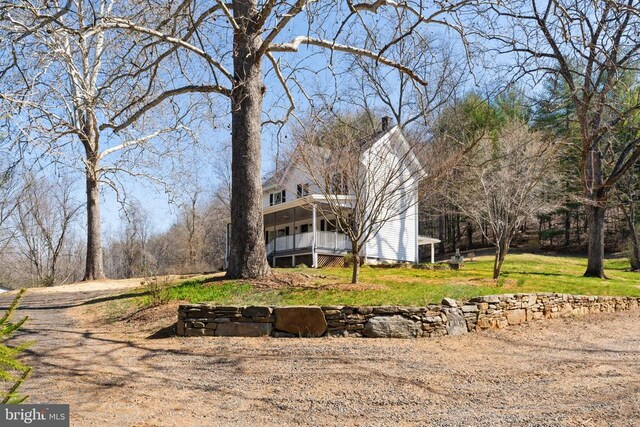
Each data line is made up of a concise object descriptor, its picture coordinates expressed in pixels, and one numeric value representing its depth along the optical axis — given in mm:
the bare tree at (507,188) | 12594
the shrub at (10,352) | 2348
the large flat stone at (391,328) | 7371
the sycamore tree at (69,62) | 8211
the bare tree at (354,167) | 9945
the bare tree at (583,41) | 5545
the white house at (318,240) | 20172
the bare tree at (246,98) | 9484
